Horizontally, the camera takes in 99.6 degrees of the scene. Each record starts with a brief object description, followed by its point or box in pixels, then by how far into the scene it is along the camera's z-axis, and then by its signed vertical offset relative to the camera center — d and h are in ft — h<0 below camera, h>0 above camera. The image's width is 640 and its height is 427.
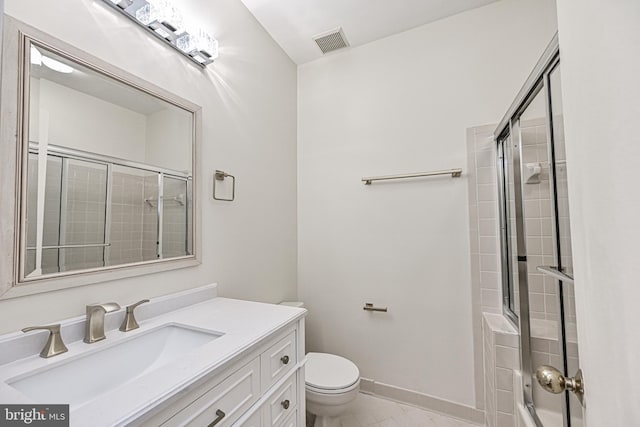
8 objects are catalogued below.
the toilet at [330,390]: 4.73 -2.93
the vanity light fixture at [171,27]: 3.55 +2.89
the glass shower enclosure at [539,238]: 3.07 -0.24
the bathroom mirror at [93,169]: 2.69 +0.74
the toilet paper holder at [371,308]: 6.42 -2.01
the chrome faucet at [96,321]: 2.90 -1.01
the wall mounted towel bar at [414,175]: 5.86 +1.11
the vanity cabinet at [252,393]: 2.18 -1.65
